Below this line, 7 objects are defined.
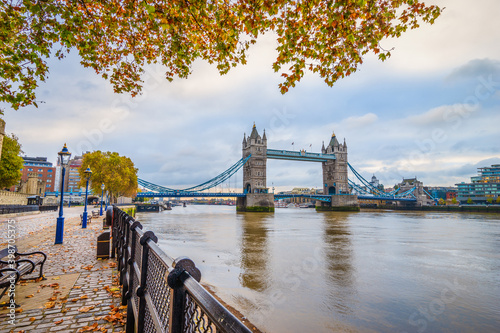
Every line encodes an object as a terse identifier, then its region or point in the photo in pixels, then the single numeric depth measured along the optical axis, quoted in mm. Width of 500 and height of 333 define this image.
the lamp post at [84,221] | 13723
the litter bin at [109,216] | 10008
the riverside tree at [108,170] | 39281
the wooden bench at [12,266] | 3479
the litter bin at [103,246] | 6893
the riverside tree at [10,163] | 28719
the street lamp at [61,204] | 8812
